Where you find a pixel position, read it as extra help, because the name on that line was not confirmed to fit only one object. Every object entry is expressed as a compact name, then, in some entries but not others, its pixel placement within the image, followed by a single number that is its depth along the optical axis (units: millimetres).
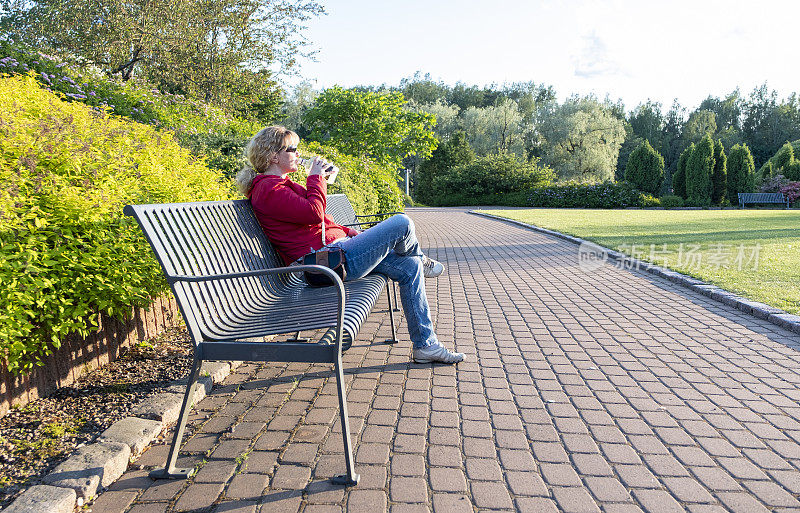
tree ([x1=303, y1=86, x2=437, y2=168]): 19328
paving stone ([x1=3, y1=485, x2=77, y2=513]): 2047
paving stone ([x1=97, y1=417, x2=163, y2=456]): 2604
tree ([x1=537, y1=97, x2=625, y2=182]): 47562
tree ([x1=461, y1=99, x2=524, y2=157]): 52719
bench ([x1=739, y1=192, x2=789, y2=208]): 33094
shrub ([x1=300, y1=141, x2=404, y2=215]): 11586
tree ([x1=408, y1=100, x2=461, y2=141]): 57484
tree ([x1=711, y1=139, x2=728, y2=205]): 36062
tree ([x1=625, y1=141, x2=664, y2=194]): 36969
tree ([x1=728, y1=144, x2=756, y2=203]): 35875
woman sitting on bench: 3527
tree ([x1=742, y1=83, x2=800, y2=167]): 67438
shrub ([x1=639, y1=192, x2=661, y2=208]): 33094
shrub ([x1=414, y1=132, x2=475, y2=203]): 41438
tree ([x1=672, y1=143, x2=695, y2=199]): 37312
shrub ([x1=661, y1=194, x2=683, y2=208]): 33556
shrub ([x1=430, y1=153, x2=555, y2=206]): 36656
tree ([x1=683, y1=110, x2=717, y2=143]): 68250
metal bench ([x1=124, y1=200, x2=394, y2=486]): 2473
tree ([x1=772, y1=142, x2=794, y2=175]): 37569
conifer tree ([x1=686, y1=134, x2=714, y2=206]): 35750
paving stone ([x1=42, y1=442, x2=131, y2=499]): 2246
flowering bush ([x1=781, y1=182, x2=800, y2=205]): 34156
